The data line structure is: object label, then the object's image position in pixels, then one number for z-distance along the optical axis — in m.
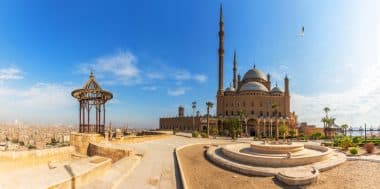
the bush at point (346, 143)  25.56
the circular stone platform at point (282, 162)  14.18
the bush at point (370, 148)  22.92
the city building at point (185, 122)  69.56
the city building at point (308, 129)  78.50
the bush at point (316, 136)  45.74
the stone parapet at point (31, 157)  18.34
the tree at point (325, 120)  53.05
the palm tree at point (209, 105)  55.09
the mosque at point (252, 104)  66.69
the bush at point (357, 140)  31.31
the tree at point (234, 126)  46.80
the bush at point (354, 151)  21.71
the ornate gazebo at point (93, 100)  28.08
